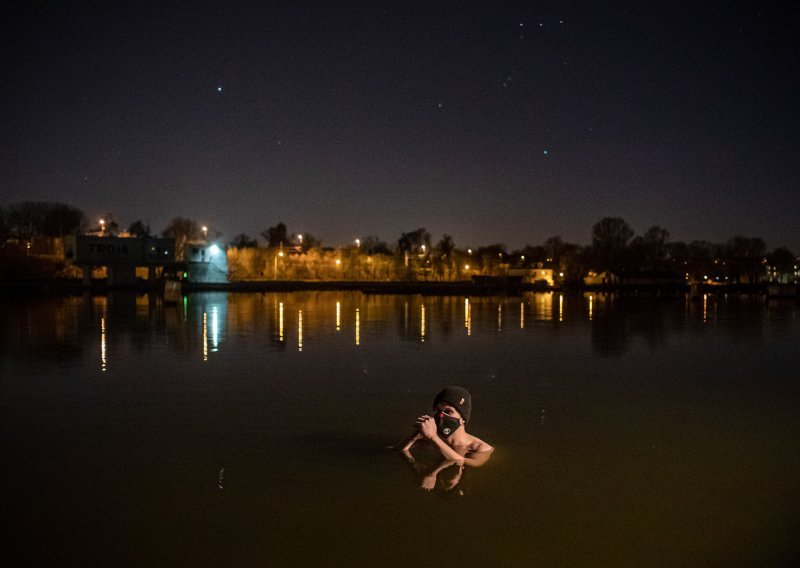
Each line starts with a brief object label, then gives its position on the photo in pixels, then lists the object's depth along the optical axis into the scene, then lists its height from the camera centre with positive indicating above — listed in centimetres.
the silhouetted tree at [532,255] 15200 +307
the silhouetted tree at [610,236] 13036 +599
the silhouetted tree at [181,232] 12748 +724
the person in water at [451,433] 762 -181
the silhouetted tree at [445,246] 13750 +448
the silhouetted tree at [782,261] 14138 +123
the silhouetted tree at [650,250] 12431 +320
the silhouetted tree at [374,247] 15150 +486
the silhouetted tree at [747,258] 14425 +189
